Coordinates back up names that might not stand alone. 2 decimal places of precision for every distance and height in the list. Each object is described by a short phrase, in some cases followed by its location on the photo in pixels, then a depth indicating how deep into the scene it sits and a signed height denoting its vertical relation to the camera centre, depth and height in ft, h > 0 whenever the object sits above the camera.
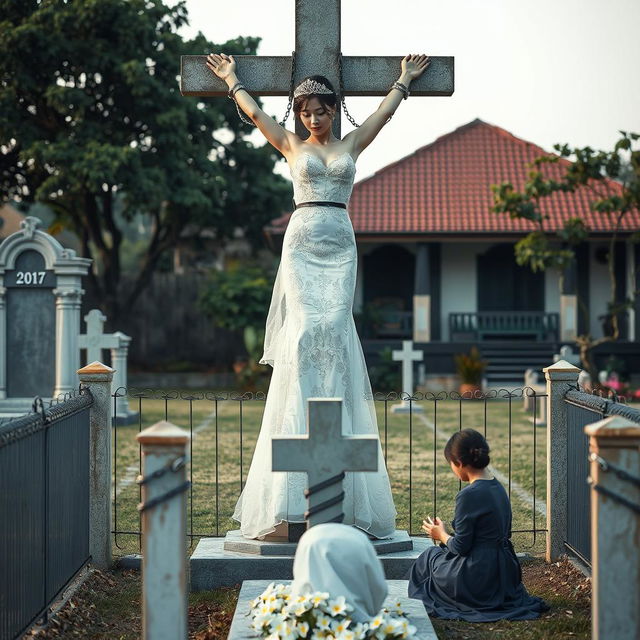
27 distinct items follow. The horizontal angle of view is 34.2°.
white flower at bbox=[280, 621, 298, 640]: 13.60 -3.90
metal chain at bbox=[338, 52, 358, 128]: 20.76 +4.99
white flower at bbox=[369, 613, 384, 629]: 13.51 -3.75
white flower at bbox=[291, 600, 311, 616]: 13.35 -3.51
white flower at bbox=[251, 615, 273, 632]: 14.02 -3.88
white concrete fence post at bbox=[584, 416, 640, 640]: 13.47 -2.67
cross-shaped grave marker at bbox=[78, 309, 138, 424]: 54.80 -0.49
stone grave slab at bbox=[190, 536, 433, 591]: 19.52 -4.41
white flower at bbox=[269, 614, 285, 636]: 13.69 -3.85
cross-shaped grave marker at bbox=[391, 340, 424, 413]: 63.67 -1.89
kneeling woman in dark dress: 17.93 -4.01
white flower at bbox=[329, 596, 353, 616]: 13.23 -3.47
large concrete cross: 20.79 +5.36
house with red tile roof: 84.94 +6.14
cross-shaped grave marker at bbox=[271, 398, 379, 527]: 14.21 -1.62
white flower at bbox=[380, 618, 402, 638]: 13.64 -3.85
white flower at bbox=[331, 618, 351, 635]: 13.21 -3.71
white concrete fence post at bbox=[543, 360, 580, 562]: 23.48 -2.79
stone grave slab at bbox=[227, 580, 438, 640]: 14.84 -4.24
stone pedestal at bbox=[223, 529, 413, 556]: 19.72 -4.05
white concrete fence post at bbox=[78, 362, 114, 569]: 22.99 -2.78
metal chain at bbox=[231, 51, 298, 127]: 20.51 +4.80
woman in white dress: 19.66 +0.58
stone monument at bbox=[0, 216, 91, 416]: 48.57 +0.89
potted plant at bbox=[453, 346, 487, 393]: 76.69 -2.68
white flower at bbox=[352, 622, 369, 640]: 13.32 -3.80
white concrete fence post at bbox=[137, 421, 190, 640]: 13.52 -2.60
